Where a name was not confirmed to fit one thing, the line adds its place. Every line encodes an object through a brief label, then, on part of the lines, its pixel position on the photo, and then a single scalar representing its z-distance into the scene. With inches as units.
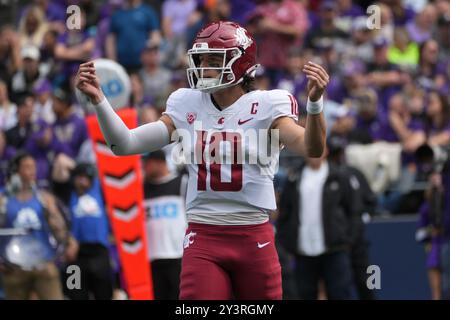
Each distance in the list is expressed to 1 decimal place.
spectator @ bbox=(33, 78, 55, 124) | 506.3
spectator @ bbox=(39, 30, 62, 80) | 556.1
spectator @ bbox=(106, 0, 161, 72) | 556.1
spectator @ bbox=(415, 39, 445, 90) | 536.7
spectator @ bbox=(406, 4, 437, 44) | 586.6
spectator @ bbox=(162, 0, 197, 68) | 582.9
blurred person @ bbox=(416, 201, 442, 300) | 422.9
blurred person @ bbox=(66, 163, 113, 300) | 417.1
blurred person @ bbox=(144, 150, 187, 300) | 395.5
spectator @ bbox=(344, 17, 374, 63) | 560.4
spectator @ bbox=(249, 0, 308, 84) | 553.9
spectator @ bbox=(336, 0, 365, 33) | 590.9
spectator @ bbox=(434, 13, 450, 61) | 571.5
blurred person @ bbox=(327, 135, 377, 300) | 428.5
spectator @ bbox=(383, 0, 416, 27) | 598.9
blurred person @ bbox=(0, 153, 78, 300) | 409.7
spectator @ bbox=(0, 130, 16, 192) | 461.7
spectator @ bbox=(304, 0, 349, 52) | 571.2
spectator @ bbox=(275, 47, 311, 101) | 524.7
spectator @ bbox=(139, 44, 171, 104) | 543.8
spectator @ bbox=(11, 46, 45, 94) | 537.3
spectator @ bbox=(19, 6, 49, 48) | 573.0
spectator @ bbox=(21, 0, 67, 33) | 581.3
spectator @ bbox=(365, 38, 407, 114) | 534.9
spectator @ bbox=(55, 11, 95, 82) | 554.3
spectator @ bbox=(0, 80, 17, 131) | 498.6
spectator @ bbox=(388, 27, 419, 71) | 575.8
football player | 237.1
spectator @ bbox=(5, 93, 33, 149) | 484.0
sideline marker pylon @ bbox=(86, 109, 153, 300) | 384.2
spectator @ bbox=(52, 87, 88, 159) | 479.5
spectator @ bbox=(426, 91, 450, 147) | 483.8
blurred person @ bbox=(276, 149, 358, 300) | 416.8
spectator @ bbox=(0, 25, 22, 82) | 557.9
